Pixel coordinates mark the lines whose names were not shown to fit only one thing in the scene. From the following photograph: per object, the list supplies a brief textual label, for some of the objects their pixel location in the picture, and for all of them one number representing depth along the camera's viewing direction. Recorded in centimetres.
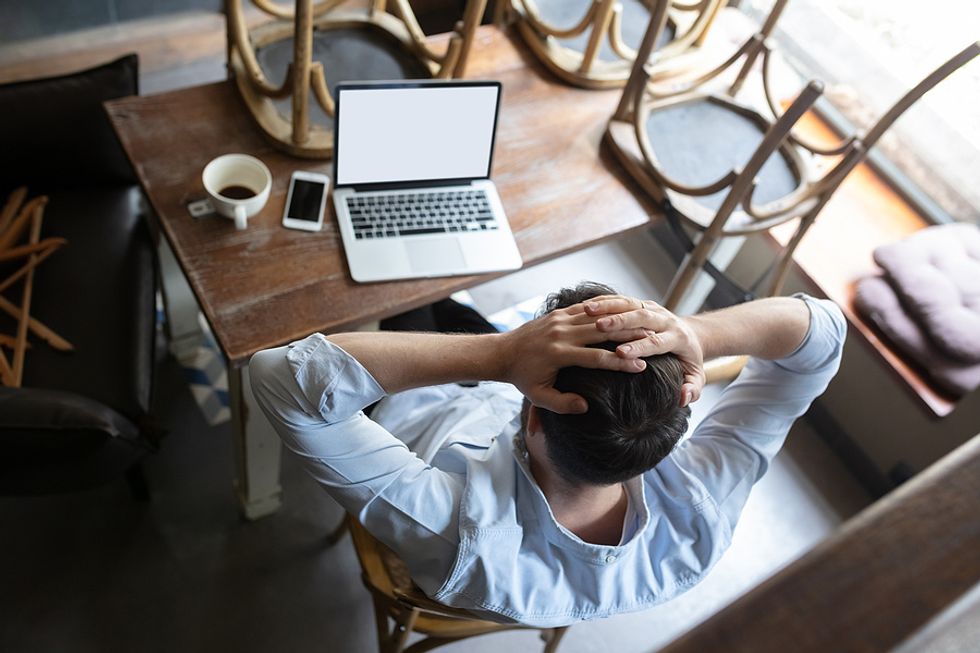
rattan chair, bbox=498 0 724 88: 185
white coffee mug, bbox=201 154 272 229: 145
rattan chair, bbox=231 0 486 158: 153
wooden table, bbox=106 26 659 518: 137
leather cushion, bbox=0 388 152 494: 126
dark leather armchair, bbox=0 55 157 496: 140
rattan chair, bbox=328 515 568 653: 125
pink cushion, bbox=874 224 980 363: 200
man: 90
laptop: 145
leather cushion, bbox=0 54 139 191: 168
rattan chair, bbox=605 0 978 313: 161
